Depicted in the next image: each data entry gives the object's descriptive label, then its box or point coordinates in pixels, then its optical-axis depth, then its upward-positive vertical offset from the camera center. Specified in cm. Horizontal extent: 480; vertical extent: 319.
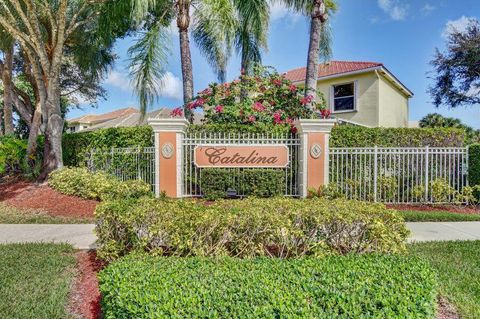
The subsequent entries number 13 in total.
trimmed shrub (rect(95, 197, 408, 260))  421 -104
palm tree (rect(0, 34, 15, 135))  1454 +409
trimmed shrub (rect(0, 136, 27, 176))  1386 -1
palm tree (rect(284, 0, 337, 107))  1184 +444
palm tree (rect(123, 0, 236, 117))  1144 +448
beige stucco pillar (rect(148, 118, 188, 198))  962 -6
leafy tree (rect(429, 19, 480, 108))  1800 +484
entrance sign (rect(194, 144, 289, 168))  995 -10
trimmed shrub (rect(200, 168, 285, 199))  986 -90
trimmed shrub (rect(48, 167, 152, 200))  940 -98
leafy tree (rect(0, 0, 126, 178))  1134 +418
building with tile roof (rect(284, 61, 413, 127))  1841 +361
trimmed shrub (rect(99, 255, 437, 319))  271 -122
